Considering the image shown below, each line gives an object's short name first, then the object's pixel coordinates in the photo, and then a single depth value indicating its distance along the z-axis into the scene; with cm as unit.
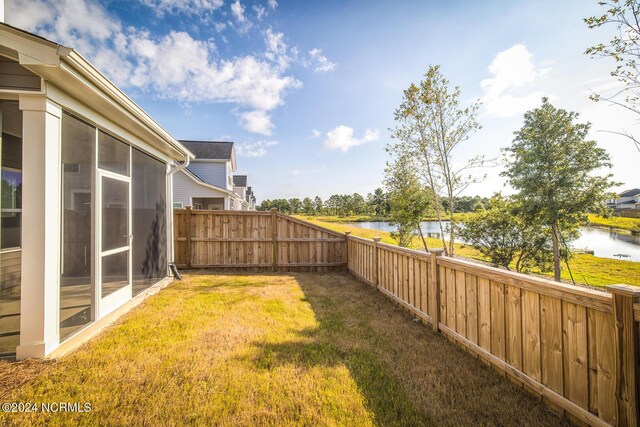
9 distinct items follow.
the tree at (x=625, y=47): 370
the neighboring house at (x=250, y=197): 3534
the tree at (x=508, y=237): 1020
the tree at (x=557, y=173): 1007
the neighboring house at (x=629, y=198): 4525
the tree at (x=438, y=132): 994
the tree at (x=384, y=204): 1373
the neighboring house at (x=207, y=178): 1277
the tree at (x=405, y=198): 1134
